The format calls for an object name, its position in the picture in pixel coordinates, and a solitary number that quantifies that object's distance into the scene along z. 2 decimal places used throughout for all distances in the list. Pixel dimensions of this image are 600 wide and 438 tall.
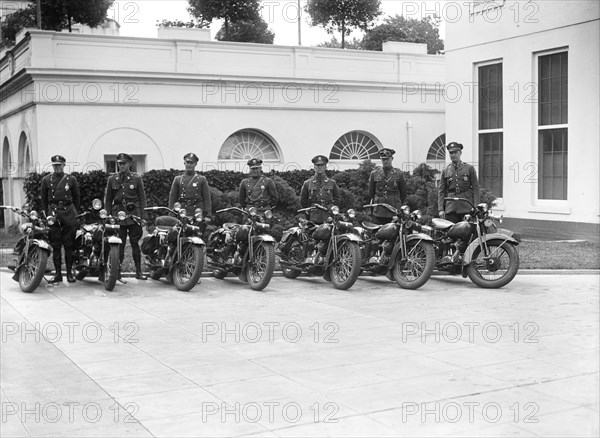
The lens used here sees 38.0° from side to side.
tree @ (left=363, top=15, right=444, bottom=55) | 33.69
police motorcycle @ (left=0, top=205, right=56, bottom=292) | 11.70
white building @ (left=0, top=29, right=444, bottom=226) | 24.20
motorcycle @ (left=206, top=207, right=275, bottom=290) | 11.91
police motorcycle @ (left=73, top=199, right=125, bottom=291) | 11.88
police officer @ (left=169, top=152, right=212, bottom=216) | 13.19
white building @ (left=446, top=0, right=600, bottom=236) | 17.47
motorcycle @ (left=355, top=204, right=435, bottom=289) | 11.66
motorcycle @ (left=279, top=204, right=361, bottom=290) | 11.89
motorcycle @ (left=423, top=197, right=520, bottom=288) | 11.54
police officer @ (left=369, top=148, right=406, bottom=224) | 13.43
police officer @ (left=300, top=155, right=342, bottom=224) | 13.46
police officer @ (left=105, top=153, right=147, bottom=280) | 13.09
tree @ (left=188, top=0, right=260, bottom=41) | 27.16
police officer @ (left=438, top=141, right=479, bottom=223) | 12.93
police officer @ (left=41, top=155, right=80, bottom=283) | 12.59
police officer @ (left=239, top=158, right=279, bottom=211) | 13.27
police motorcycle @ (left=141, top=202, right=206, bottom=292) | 11.88
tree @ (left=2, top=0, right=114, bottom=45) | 20.11
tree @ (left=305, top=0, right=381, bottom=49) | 18.81
